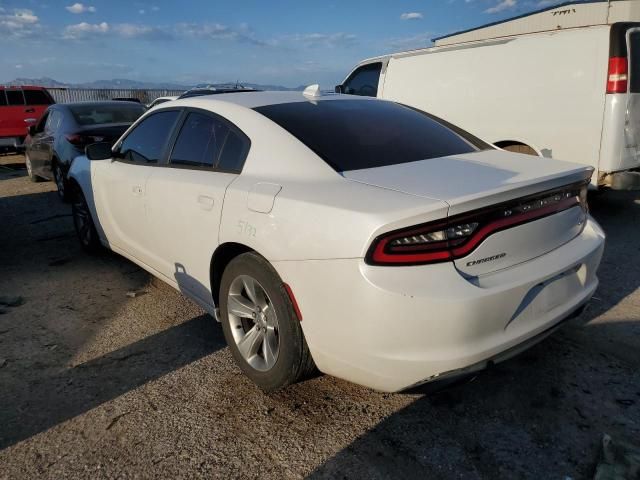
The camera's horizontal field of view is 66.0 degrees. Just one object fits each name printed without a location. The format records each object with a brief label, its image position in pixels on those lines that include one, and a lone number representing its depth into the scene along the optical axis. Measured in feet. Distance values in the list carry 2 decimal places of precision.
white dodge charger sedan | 6.31
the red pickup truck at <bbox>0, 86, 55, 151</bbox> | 39.34
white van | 16.44
